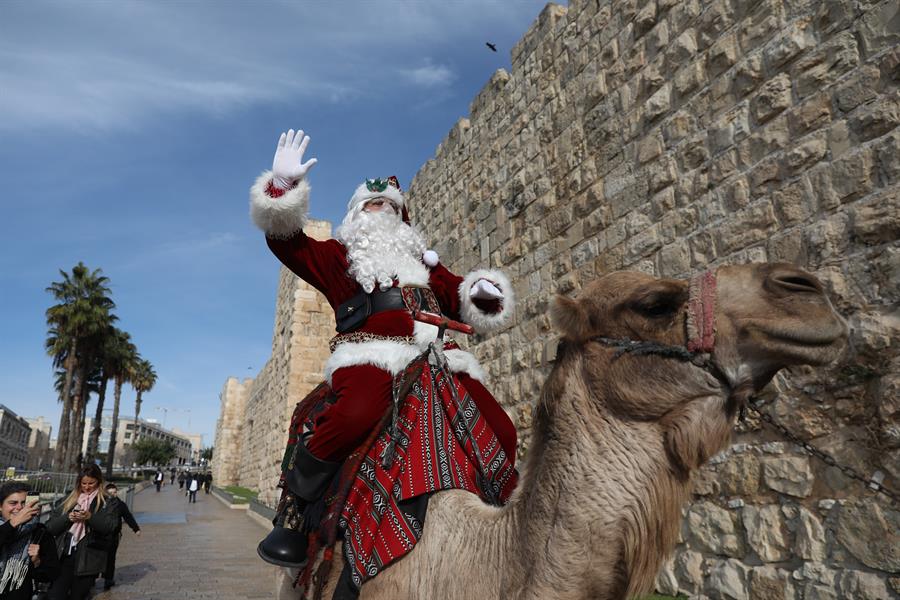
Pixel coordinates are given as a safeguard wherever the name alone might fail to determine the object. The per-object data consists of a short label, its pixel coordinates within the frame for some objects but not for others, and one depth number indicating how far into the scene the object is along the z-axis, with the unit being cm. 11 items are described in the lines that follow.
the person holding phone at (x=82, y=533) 651
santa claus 251
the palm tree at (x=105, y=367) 4266
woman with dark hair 445
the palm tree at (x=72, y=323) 3597
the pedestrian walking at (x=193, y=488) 3089
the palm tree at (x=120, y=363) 4473
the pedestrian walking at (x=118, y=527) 765
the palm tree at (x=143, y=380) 5975
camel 158
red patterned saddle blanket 216
